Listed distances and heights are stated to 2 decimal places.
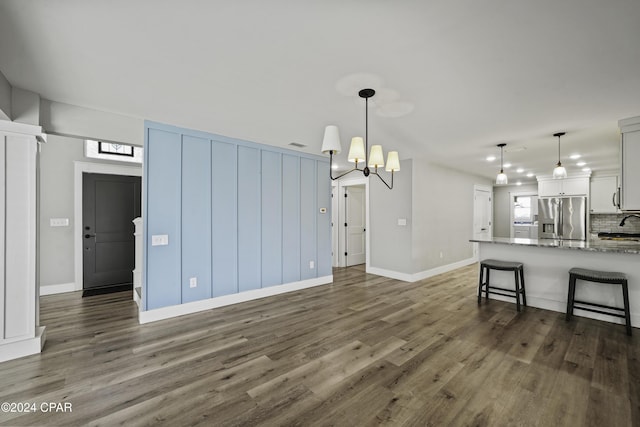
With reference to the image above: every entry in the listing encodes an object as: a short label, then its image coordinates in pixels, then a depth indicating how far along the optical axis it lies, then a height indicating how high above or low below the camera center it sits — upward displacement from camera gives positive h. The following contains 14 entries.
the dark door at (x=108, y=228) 4.75 -0.27
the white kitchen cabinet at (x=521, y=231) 8.38 -0.55
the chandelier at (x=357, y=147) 2.49 +0.63
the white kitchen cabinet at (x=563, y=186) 6.86 +0.73
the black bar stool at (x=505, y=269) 3.74 -0.92
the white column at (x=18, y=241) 2.44 -0.26
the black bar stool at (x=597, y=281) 3.00 -0.87
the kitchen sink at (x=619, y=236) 5.89 -0.51
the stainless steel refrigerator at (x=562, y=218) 6.82 -0.11
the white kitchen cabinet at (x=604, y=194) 6.55 +0.49
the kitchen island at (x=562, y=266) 3.25 -0.70
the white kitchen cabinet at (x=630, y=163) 3.16 +0.61
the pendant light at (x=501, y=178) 4.34 +0.59
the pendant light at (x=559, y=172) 3.95 +0.62
